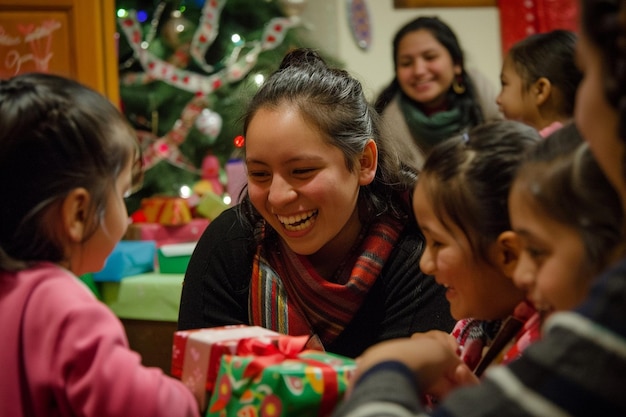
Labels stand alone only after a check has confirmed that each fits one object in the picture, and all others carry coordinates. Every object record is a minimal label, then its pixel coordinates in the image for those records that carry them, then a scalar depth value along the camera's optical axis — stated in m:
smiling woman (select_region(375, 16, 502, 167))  3.56
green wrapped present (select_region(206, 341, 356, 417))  0.93
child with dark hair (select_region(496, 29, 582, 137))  2.62
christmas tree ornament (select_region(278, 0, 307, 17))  4.09
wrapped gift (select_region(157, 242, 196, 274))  3.11
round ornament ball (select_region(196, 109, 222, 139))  3.91
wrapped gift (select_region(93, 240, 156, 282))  3.04
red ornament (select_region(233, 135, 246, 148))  1.72
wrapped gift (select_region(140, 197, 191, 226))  3.41
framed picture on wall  4.57
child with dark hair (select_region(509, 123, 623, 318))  0.76
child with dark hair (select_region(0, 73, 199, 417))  0.91
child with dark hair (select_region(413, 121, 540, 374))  1.06
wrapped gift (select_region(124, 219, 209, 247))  3.36
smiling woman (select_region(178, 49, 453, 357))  1.54
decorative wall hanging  4.48
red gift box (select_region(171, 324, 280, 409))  1.04
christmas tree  3.96
